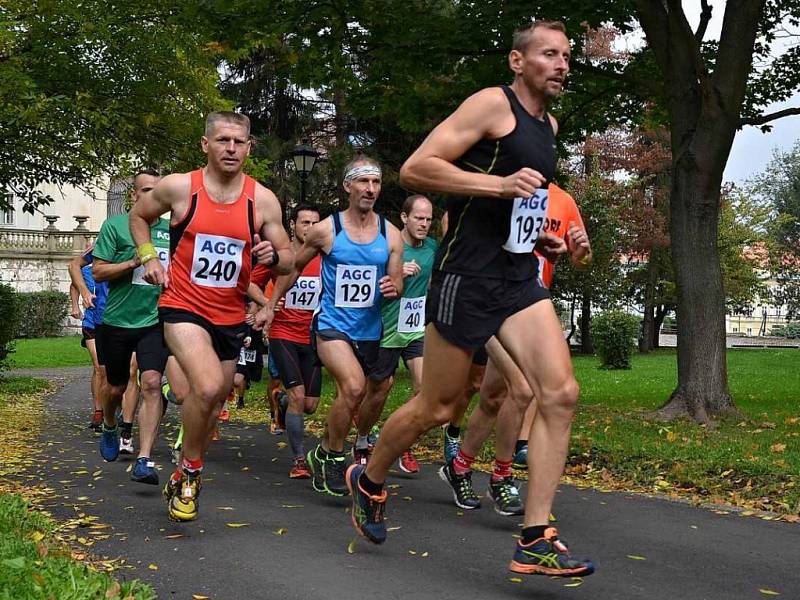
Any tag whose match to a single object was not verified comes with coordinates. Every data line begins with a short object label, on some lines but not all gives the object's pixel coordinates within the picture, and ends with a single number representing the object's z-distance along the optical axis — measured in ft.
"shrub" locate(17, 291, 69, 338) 151.33
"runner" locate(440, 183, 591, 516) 21.63
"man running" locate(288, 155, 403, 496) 24.77
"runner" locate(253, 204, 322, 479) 28.55
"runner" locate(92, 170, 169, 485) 28.09
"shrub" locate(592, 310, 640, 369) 93.40
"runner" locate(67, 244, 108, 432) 34.38
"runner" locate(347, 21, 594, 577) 15.80
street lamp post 63.98
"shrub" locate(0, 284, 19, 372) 60.49
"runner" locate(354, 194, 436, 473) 27.68
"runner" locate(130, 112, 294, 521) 20.47
